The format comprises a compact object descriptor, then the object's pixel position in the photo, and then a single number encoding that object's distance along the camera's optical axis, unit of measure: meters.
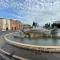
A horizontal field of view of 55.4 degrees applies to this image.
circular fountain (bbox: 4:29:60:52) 3.13
